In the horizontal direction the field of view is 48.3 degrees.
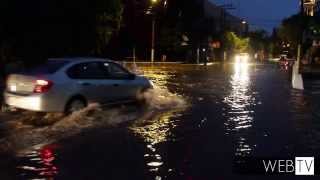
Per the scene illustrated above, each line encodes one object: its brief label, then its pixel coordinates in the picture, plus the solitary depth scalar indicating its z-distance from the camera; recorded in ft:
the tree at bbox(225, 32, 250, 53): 183.69
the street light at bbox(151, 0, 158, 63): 118.76
